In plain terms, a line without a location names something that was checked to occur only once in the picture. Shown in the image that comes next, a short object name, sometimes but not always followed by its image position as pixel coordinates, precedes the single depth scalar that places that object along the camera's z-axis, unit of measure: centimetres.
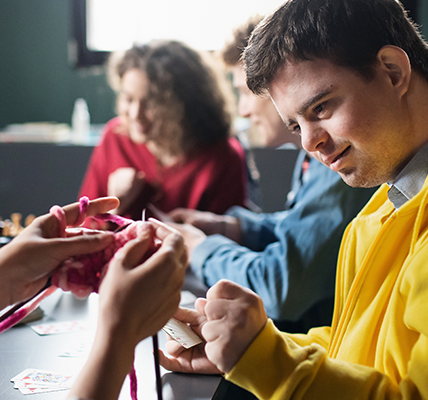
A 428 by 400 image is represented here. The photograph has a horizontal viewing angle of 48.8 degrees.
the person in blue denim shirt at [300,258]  105
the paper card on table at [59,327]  86
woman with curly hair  204
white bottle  282
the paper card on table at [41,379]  65
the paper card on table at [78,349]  76
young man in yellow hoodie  60
